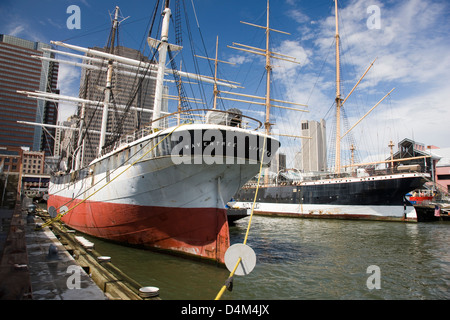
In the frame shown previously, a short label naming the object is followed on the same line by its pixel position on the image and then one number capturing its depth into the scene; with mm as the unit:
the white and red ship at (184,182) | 9172
